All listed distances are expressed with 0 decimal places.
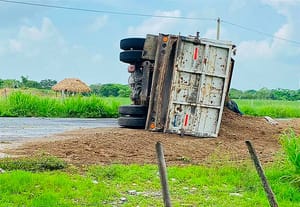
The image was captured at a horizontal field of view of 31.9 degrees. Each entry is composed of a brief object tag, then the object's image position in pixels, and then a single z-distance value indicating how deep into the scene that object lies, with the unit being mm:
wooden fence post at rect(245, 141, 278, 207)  4402
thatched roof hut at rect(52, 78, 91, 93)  37000
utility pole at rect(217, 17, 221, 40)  30788
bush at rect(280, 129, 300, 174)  6574
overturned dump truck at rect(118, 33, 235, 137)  10883
